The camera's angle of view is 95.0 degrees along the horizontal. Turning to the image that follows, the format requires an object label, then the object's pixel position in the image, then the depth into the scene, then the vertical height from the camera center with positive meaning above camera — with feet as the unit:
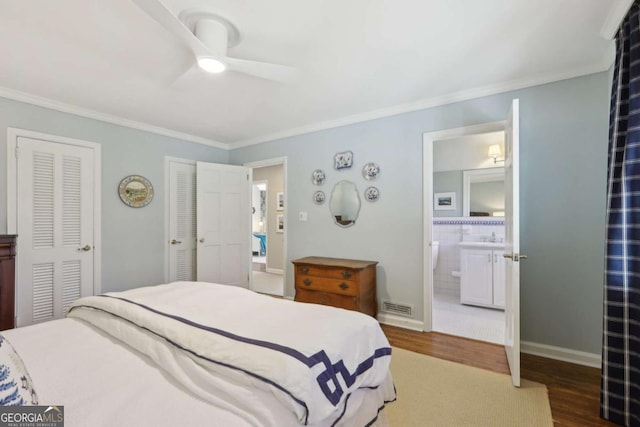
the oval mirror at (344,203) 11.51 +0.38
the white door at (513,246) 6.49 -0.75
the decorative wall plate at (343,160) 11.59 +2.14
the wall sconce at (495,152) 14.01 +2.95
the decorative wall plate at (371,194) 10.97 +0.72
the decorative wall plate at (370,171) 10.98 +1.60
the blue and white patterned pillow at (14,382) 2.56 -1.61
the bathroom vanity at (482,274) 12.19 -2.59
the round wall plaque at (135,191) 11.55 +0.87
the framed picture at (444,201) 15.48 +0.66
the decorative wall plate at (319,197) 12.33 +0.67
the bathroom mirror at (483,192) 14.39 +1.09
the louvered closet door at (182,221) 12.96 -0.39
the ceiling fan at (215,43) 5.46 +3.16
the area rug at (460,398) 5.55 -3.92
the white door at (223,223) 13.30 -0.51
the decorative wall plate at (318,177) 12.32 +1.54
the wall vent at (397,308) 10.30 -3.42
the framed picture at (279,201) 21.43 +0.87
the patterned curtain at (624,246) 4.98 -0.57
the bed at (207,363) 2.91 -1.90
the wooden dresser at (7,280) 7.29 -1.72
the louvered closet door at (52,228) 9.25 -0.54
